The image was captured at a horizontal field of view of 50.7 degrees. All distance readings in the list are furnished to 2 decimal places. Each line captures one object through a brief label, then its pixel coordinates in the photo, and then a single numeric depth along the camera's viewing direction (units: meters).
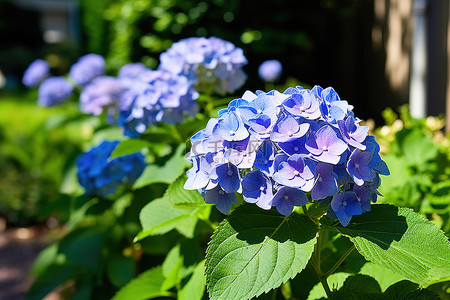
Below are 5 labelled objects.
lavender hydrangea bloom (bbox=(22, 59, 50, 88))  3.46
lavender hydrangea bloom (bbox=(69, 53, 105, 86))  2.91
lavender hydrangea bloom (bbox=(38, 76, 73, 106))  2.98
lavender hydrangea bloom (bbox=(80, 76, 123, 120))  2.06
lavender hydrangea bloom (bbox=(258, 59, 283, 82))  3.31
